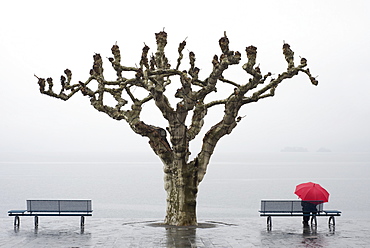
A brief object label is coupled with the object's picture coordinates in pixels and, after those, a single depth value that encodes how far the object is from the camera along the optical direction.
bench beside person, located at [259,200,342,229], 23.81
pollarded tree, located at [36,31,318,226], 23.39
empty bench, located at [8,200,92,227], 23.34
